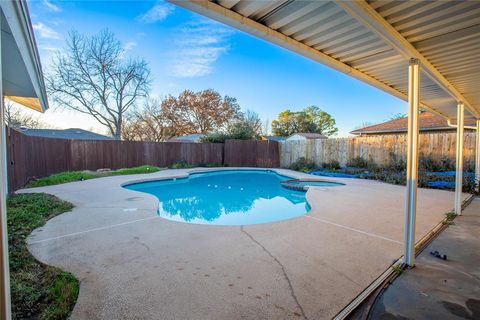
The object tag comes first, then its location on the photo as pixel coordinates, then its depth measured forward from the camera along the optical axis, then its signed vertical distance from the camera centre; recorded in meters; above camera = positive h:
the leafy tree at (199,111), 24.61 +4.37
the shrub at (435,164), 8.18 -0.47
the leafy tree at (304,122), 28.73 +3.76
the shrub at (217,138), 15.16 +0.90
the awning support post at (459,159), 4.13 -0.14
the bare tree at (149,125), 21.98 +2.65
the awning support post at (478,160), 5.77 -0.23
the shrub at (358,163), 10.49 -0.53
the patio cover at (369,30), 1.75 +1.10
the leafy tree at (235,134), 15.16 +1.14
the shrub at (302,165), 11.92 -0.73
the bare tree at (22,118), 17.85 +2.89
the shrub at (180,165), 13.25 -0.77
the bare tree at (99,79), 15.55 +5.34
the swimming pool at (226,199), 5.19 -1.40
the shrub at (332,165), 11.26 -0.67
